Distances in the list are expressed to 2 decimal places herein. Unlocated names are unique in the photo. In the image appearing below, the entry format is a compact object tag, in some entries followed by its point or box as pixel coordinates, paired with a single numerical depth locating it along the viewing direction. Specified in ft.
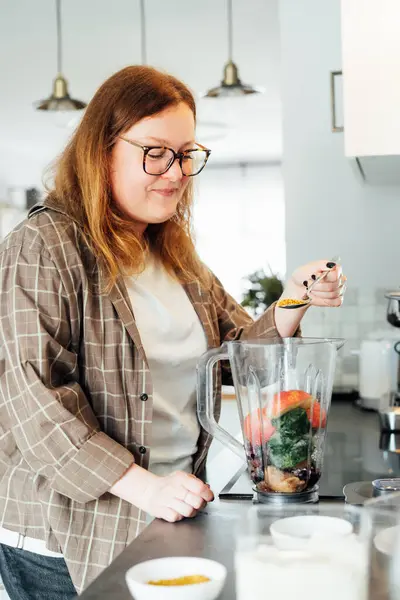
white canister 7.16
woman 3.29
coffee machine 7.06
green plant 9.49
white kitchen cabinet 4.19
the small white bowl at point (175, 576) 2.16
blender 3.22
